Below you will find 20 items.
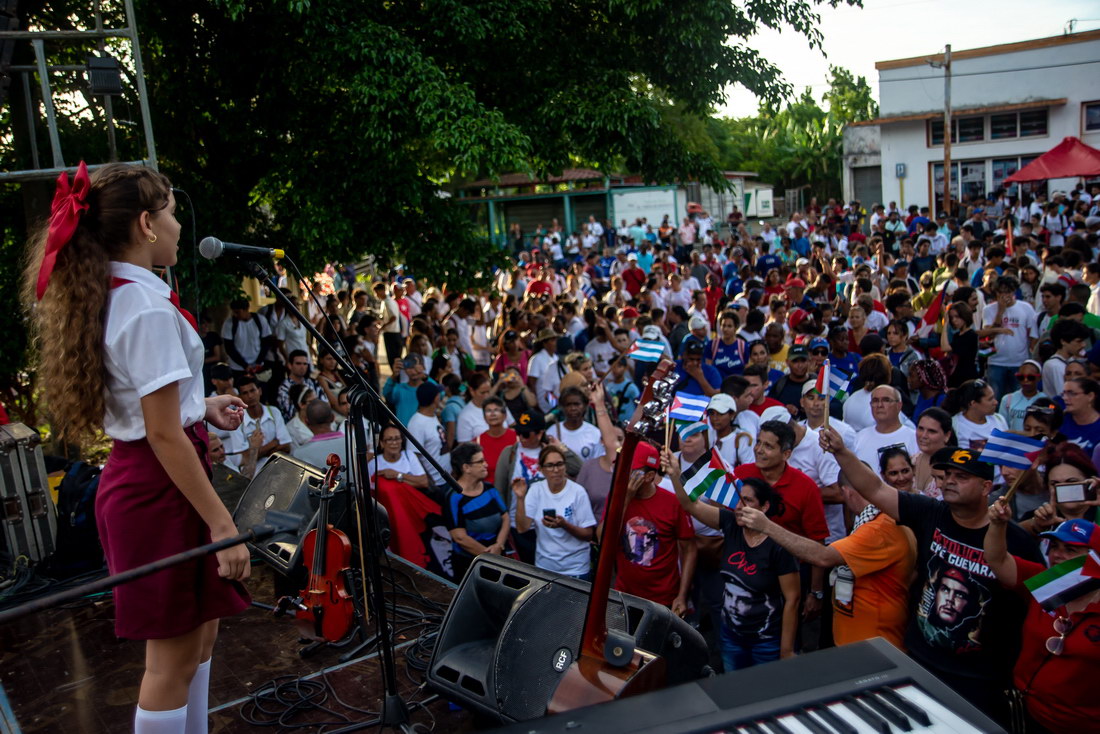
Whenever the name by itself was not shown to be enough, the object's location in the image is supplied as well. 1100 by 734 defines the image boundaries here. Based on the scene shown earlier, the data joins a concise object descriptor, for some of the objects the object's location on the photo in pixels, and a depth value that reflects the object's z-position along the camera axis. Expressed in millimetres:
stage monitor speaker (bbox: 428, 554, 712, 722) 3346
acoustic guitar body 2611
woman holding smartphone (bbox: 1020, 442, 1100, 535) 4039
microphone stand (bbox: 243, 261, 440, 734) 3387
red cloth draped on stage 6156
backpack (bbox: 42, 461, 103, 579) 5812
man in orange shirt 4285
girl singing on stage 2395
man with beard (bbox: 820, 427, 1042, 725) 3918
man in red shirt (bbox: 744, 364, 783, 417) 7121
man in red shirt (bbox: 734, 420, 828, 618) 5086
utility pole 26094
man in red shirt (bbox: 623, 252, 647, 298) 16797
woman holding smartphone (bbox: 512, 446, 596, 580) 5648
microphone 2926
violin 4477
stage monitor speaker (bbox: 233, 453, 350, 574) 4820
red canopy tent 19625
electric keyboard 1758
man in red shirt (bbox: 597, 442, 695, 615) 5293
